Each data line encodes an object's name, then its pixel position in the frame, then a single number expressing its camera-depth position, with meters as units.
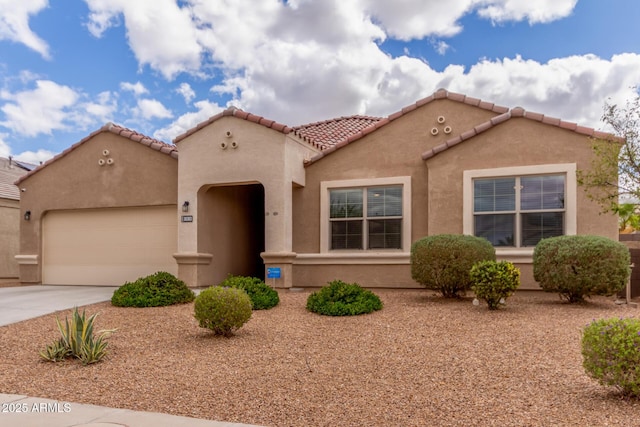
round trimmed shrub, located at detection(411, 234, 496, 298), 9.77
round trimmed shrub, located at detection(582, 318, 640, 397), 4.54
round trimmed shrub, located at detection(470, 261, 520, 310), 8.73
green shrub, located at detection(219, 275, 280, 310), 9.84
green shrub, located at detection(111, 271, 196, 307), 10.23
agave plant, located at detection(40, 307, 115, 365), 6.57
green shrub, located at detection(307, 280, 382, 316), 9.03
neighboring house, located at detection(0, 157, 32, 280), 20.05
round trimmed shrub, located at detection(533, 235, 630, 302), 9.05
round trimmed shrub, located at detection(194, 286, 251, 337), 7.45
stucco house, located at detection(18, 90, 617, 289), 11.39
